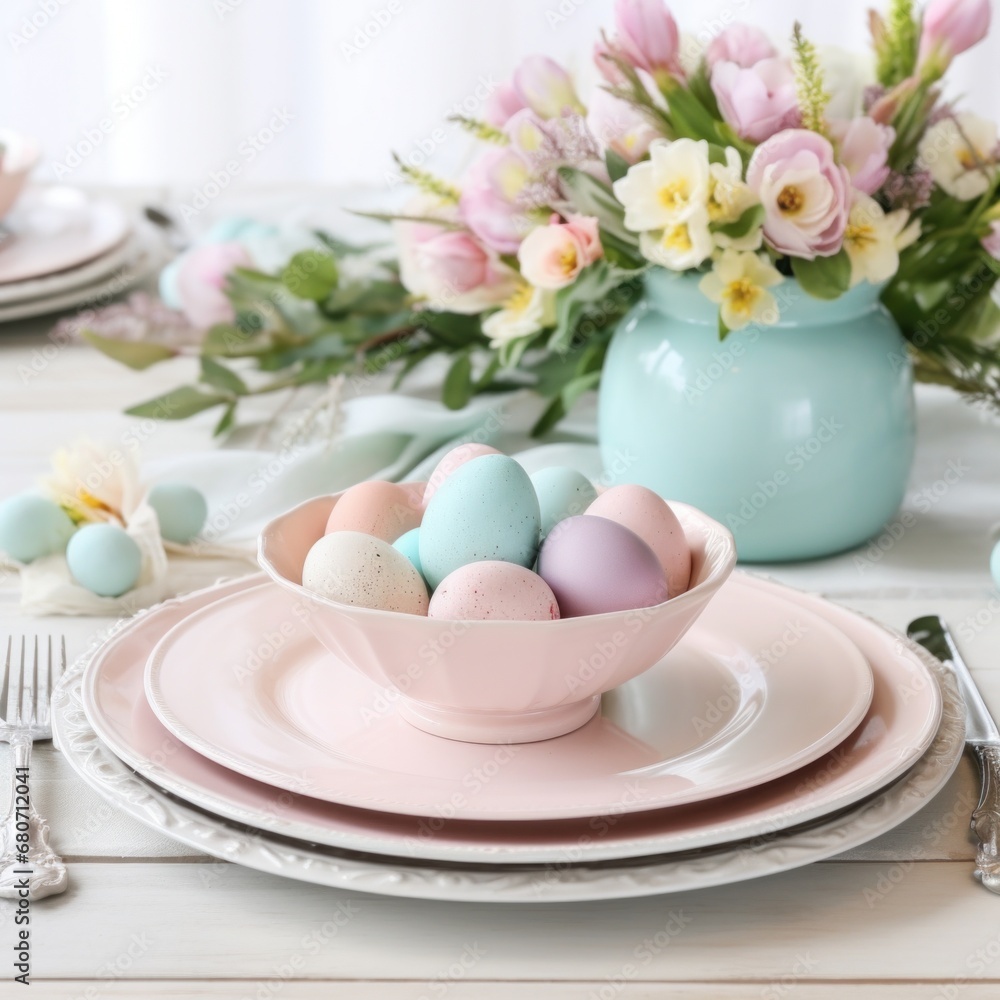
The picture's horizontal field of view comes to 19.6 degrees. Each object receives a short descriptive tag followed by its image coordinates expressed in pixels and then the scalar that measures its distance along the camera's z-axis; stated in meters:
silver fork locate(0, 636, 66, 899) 0.92
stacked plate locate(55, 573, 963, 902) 0.90
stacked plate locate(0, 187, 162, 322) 1.62
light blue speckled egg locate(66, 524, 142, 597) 1.13
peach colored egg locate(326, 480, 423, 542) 1.01
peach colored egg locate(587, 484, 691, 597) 0.98
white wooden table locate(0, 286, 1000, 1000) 0.88
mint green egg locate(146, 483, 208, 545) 1.20
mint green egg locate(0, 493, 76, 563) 1.16
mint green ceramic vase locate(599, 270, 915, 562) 1.18
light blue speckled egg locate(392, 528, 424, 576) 0.99
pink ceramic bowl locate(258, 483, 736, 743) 0.93
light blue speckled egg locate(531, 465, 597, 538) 1.01
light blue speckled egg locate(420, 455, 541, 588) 0.97
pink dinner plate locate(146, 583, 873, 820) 0.92
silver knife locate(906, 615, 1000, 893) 0.93
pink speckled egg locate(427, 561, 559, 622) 0.94
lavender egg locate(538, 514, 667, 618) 0.95
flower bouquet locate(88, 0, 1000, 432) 1.13
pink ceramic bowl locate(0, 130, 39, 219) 1.72
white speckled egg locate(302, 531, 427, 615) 0.95
